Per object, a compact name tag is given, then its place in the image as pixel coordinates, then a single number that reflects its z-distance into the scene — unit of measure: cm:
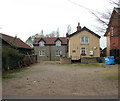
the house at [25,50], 1989
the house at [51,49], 2550
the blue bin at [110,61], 1407
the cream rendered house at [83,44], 1987
